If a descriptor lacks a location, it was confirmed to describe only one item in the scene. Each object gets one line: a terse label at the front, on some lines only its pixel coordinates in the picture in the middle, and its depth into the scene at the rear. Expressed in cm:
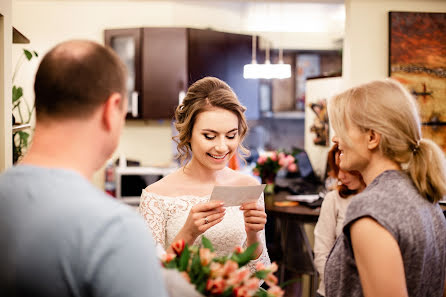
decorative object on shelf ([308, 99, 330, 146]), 495
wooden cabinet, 545
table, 368
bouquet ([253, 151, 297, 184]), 428
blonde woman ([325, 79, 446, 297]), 133
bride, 200
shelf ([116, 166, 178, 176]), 512
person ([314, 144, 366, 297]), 260
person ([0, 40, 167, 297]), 83
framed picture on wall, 381
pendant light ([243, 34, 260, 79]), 439
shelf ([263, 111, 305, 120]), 700
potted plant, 273
